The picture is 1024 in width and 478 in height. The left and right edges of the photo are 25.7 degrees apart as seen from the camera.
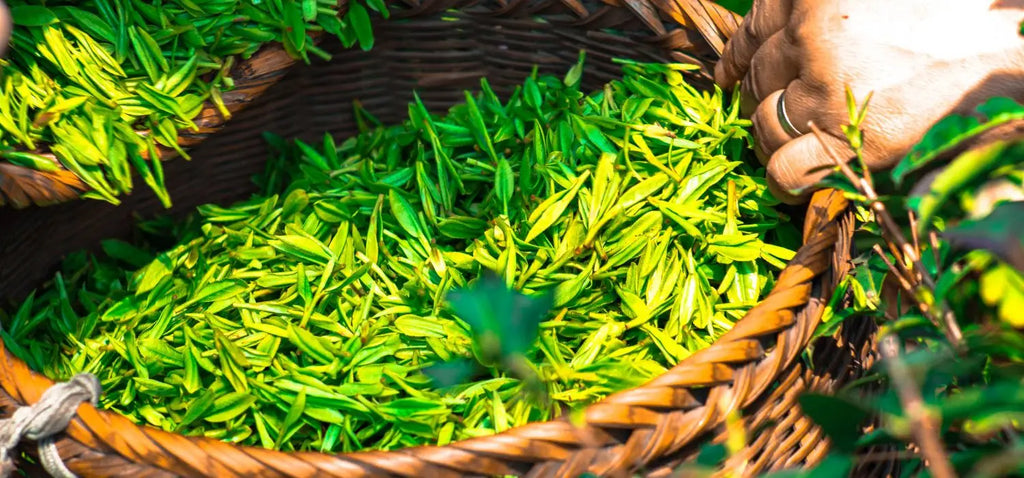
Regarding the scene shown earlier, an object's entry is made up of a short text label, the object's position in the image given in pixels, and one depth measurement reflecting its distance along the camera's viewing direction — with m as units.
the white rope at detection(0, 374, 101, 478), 0.61
